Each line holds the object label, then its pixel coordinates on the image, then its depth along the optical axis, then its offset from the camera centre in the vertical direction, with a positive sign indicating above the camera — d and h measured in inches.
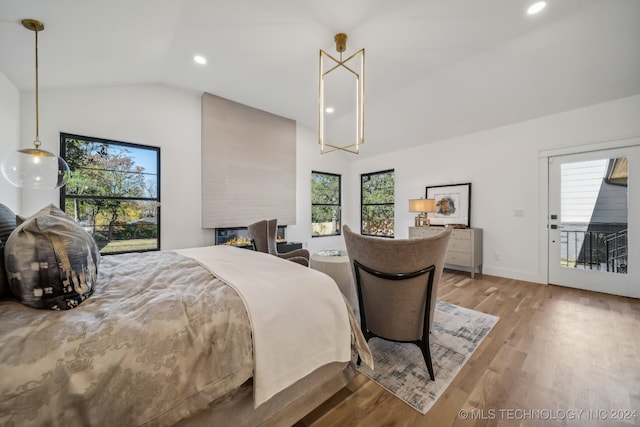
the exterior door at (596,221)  117.3 -5.1
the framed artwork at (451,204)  171.0 +5.5
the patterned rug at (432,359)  59.9 -45.8
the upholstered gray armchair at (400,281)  59.9 -18.7
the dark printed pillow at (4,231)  39.8 -3.9
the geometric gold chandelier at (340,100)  106.5 +78.0
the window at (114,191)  124.3 +11.5
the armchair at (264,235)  123.6 -12.4
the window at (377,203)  224.4 +8.5
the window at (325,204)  224.4 +7.6
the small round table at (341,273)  97.6 -25.7
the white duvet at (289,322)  42.3 -22.3
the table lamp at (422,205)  170.4 +4.7
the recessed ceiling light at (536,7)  86.1 +76.6
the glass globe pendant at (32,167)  70.6 +14.2
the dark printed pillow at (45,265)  37.5 -8.9
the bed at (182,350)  28.7 -21.0
